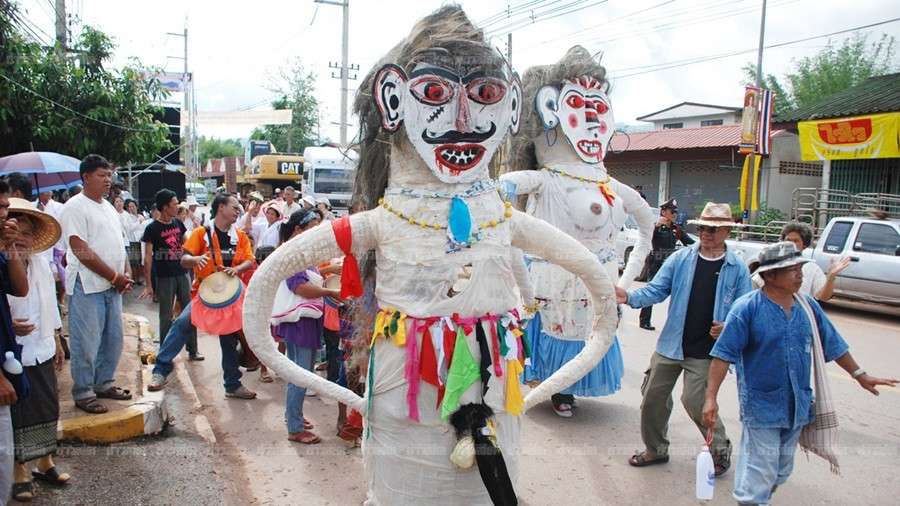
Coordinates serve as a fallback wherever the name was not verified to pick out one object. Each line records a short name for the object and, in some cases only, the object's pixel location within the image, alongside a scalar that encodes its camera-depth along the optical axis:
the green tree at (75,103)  8.36
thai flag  15.30
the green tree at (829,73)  28.86
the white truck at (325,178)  20.41
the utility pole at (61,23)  10.30
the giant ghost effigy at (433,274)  2.47
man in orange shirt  5.27
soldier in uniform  8.98
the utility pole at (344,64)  19.50
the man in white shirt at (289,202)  10.38
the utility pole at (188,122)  30.93
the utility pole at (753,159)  16.83
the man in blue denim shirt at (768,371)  3.05
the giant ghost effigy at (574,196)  4.75
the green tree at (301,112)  36.99
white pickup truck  9.54
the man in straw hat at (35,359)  3.29
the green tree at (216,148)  83.12
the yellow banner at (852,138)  14.09
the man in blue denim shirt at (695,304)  3.82
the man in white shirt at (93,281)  4.25
